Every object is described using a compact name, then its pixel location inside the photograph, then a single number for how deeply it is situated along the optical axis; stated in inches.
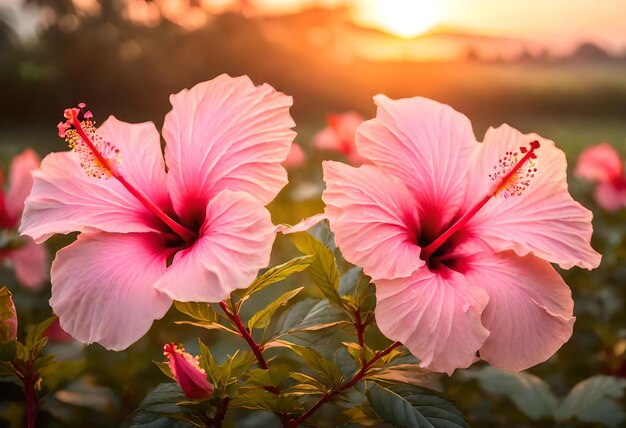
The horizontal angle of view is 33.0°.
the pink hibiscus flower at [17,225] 31.4
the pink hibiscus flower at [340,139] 43.3
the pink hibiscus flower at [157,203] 17.2
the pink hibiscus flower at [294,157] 45.4
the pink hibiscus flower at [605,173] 44.9
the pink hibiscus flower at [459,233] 17.3
